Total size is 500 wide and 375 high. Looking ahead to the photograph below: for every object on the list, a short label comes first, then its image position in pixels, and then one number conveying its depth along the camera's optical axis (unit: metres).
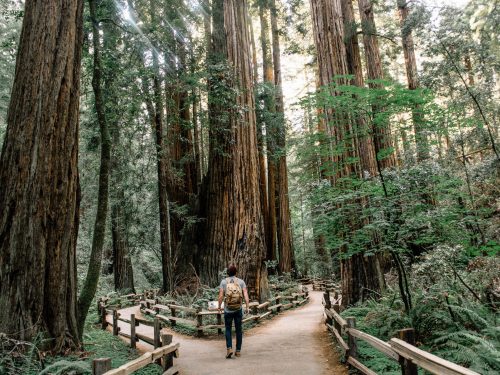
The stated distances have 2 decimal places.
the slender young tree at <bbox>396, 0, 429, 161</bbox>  12.13
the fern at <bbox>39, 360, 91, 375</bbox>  4.90
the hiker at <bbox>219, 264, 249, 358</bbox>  6.98
